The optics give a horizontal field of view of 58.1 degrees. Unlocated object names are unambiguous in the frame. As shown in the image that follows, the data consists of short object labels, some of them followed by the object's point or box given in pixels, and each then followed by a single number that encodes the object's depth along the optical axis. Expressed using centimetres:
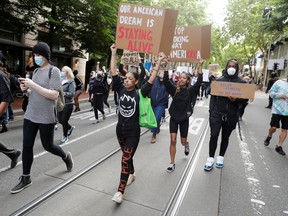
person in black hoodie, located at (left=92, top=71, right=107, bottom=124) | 862
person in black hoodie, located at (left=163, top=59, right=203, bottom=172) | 464
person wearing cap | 350
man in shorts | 585
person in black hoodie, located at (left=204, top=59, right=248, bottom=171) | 464
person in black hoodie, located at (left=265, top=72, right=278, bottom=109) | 1324
